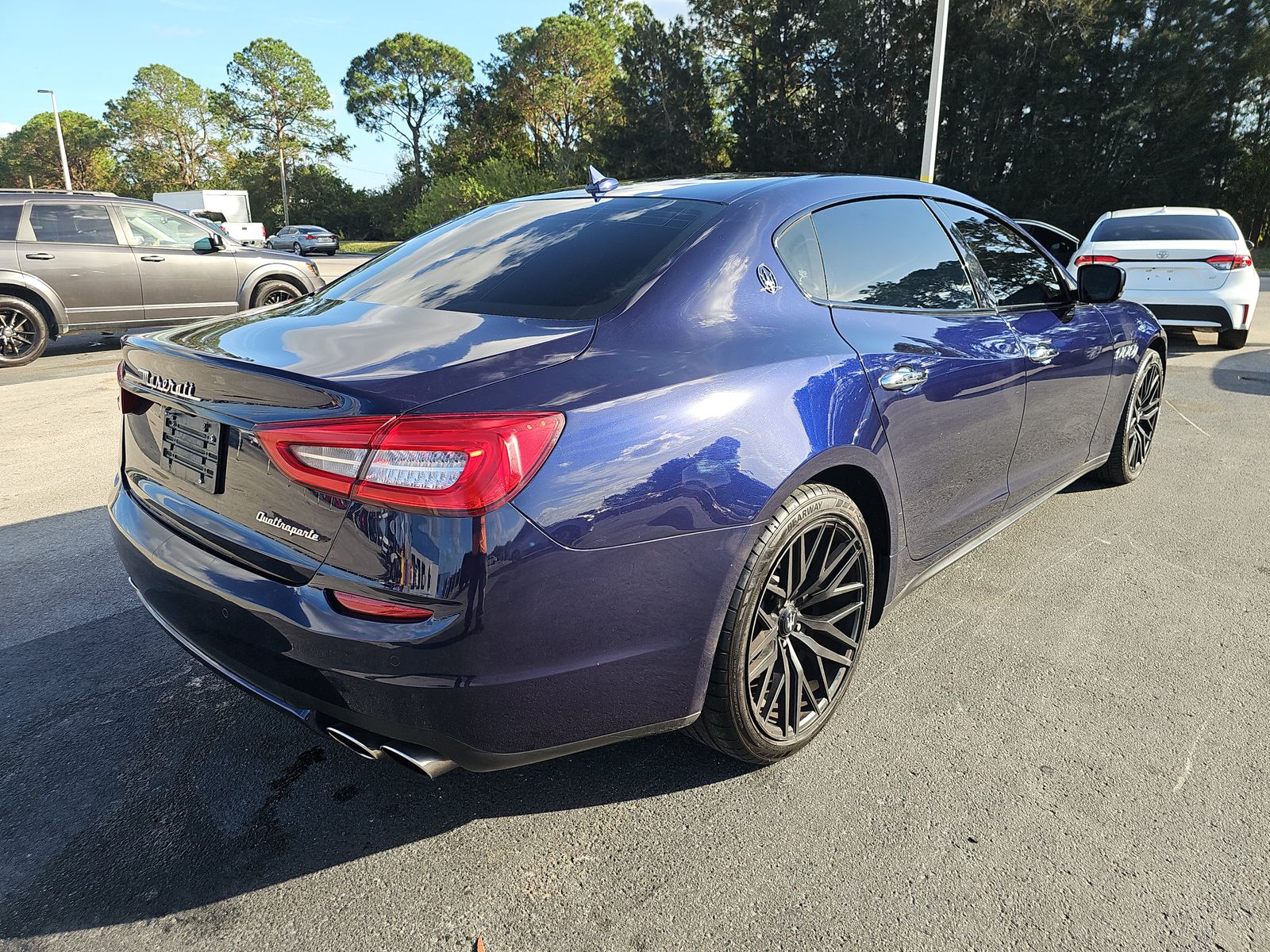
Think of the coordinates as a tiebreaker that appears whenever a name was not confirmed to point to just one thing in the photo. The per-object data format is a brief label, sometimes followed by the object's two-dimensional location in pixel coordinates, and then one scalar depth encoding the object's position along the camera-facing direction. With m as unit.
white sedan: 8.57
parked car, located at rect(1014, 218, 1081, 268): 11.60
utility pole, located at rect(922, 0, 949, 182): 14.78
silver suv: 8.91
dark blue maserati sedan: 1.70
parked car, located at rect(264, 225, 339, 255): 37.18
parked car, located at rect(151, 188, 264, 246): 38.03
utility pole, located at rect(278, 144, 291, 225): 64.00
